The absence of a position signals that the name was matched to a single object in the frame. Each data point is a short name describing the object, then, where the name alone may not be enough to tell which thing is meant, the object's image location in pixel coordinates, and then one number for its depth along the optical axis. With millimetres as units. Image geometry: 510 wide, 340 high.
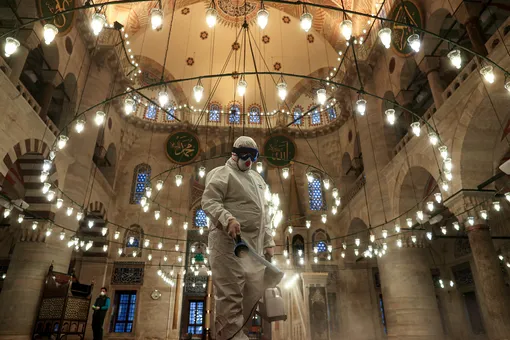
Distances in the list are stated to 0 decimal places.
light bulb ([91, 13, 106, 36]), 4023
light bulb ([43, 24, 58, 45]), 4156
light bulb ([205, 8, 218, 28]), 4934
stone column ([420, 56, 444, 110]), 8432
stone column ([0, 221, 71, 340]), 8117
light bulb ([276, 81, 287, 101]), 5788
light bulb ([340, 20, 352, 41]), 4773
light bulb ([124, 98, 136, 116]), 5484
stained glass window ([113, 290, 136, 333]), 13266
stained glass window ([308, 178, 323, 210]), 15600
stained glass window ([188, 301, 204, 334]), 14797
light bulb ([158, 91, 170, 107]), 5008
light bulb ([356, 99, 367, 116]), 5518
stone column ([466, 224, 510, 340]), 6133
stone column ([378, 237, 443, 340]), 8789
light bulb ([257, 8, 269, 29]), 4637
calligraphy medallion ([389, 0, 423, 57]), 8852
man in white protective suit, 1735
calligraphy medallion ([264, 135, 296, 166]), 15562
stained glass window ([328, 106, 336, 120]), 16641
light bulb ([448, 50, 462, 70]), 4473
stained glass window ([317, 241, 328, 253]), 14633
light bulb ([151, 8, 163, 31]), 4355
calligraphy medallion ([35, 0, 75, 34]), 8078
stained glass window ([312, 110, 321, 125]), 17172
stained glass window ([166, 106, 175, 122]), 16408
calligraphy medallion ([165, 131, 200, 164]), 15680
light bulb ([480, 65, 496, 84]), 4743
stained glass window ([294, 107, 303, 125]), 17384
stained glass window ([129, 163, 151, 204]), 15094
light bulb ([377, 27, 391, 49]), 4366
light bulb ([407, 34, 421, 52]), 4412
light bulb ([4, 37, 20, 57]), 4410
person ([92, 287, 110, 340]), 8289
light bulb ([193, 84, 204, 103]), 5203
